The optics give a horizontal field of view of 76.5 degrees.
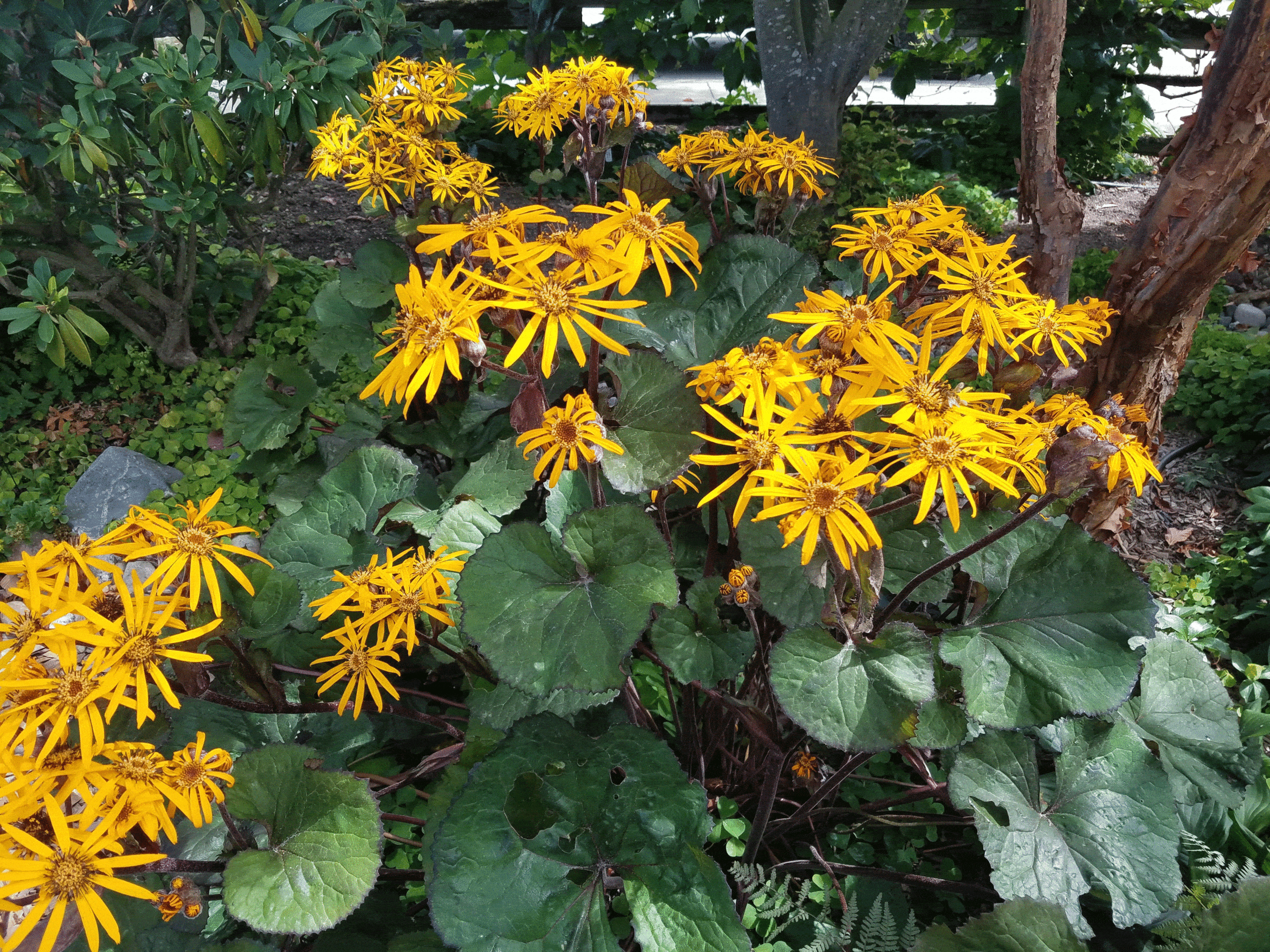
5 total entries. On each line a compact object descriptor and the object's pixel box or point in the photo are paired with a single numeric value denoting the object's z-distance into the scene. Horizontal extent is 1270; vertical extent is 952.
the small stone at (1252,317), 3.70
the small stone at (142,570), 2.08
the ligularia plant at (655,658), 1.03
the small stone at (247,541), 2.53
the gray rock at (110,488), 2.79
